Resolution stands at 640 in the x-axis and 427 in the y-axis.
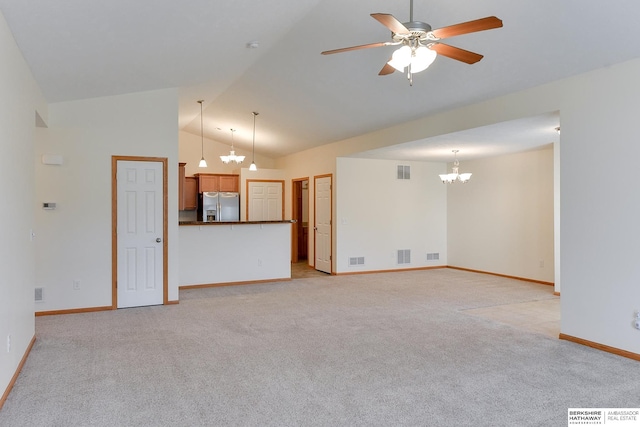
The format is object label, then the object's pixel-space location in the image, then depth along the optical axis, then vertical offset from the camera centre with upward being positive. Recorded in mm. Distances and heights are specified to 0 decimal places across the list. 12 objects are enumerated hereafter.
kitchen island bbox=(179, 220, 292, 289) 6820 -679
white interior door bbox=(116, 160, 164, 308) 5438 -275
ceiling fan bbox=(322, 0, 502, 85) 2466 +1075
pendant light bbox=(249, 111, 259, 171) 7653 +1553
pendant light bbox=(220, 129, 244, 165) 8000 +996
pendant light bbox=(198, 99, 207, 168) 7039 +1773
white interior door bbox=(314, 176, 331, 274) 8438 -254
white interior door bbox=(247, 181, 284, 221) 10062 +266
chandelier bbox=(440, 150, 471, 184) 7522 +618
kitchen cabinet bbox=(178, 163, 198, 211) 10008 +431
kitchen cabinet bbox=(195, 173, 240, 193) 9883 +680
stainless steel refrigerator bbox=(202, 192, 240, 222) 9664 +123
